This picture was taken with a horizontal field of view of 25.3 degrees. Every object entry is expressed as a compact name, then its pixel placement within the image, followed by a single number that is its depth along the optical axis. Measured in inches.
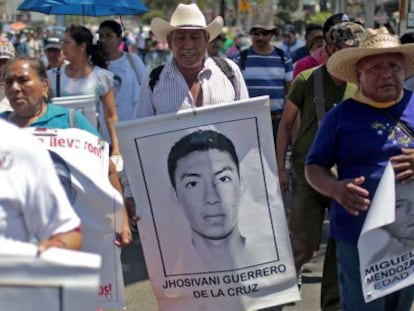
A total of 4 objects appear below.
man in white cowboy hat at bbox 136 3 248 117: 180.9
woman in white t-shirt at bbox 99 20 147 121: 322.7
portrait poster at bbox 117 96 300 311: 168.9
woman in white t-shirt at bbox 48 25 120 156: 279.3
